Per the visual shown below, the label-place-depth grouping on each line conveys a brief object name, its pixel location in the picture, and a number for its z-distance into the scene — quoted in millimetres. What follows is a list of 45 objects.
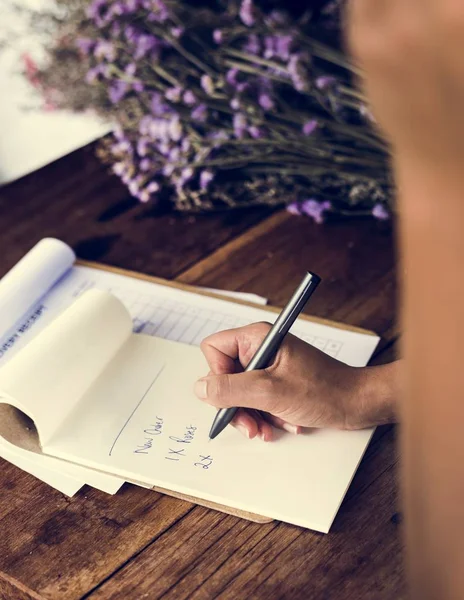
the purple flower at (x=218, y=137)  1242
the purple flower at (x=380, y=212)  1189
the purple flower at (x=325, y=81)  1180
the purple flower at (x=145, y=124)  1280
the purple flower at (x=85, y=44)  1338
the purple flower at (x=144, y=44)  1300
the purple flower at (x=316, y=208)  1232
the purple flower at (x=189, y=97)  1245
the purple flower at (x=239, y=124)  1218
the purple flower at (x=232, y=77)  1233
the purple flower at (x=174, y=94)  1252
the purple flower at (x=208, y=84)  1213
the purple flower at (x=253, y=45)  1238
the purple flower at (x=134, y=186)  1302
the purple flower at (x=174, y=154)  1268
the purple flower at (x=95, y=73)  1332
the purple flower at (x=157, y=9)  1253
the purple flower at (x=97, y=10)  1334
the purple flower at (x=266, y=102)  1219
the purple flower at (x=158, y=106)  1278
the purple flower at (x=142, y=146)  1281
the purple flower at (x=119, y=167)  1306
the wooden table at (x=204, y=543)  698
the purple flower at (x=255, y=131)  1213
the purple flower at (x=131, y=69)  1281
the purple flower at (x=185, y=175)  1259
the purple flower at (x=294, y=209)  1263
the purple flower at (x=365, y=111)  1110
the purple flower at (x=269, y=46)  1206
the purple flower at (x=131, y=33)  1311
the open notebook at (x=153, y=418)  769
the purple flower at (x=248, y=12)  1201
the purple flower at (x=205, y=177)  1259
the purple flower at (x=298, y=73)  1174
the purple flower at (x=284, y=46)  1191
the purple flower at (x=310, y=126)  1186
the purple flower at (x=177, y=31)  1252
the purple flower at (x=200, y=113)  1243
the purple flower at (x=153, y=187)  1293
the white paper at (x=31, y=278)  1042
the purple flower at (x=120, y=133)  1304
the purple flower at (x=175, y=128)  1240
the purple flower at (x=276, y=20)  1229
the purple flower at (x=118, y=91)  1352
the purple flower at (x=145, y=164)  1293
